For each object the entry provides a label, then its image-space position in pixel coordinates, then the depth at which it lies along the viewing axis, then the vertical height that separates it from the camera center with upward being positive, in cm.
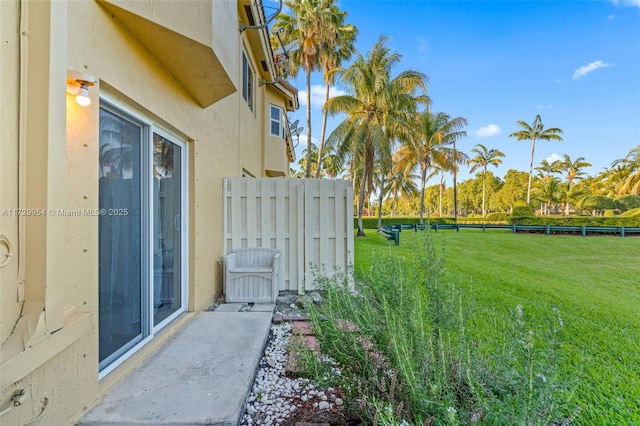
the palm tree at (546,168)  5300 +834
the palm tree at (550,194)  3453 +237
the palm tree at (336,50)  1631 +992
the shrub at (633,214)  2063 -8
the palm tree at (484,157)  4175 +831
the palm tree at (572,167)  5053 +830
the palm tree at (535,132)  3190 +931
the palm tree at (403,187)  3492 +349
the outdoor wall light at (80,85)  188 +88
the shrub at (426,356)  130 -85
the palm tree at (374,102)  1600 +640
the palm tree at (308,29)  1512 +1012
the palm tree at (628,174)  3293 +509
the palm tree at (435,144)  2297 +584
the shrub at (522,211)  2198 +20
